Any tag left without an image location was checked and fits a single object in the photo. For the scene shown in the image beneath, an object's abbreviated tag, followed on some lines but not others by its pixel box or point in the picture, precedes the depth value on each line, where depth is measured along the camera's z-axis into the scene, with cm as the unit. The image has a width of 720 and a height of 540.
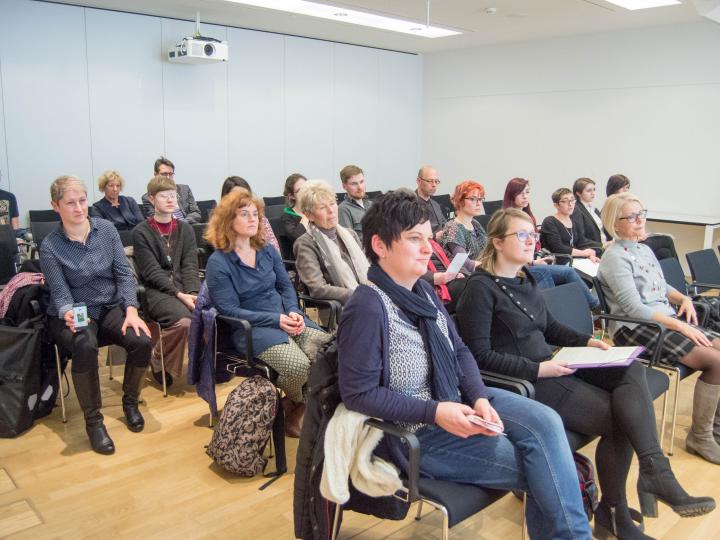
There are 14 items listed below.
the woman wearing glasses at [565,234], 542
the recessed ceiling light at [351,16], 641
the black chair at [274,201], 795
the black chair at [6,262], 404
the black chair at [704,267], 447
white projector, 708
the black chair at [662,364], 314
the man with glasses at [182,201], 627
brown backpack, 301
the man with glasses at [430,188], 593
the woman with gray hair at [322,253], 378
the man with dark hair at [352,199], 510
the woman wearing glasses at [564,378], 238
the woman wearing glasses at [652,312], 321
